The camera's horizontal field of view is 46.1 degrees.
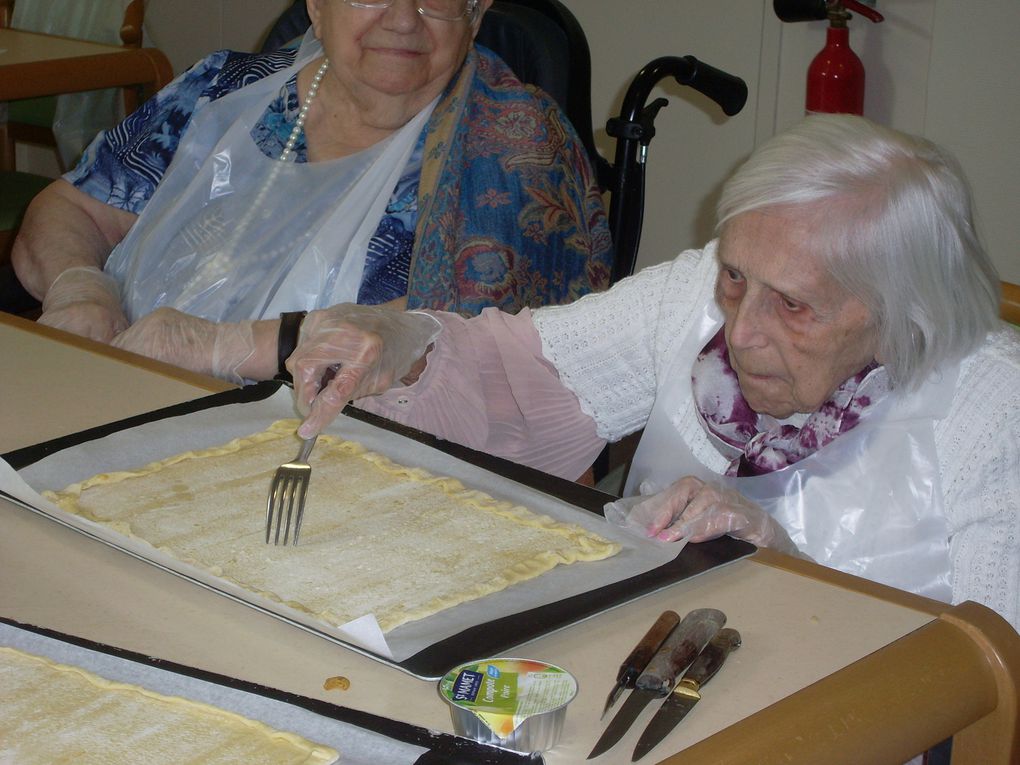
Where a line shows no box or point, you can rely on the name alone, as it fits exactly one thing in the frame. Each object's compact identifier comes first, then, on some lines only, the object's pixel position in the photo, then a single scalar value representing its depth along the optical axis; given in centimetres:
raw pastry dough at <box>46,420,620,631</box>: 93
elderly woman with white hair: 116
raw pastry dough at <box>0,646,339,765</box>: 71
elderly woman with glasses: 189
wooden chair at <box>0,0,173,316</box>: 264
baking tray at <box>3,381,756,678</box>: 83
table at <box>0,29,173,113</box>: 260
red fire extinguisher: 270
